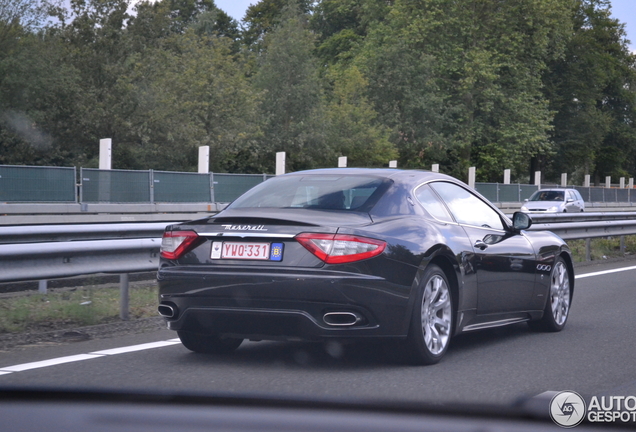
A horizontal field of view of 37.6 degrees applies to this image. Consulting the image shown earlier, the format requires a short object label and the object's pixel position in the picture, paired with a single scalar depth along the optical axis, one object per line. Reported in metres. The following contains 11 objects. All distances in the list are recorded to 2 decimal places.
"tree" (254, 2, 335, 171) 50.44
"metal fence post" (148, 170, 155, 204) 25.91
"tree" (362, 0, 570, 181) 56.25
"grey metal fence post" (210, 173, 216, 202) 27.96
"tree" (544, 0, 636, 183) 70.81
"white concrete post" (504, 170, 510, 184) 50.94
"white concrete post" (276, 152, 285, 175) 31.27
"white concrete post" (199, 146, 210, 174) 29.61
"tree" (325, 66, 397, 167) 52.69
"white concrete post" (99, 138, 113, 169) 26.00
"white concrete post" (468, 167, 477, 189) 47.73
